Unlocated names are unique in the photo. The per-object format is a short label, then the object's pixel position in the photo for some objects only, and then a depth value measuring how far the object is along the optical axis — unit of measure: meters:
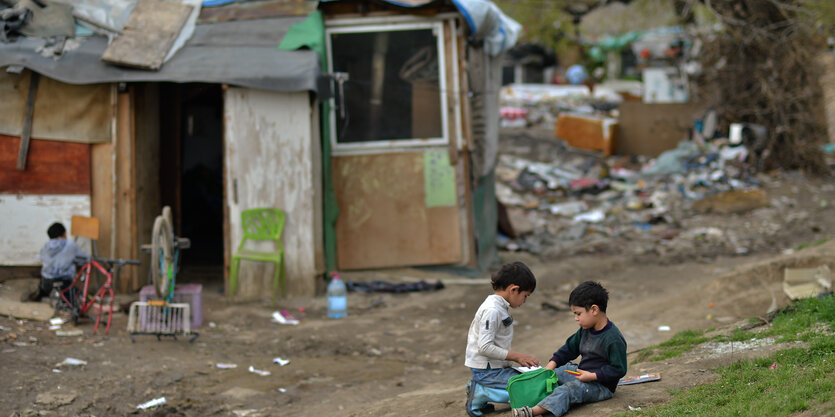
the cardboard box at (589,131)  18.22
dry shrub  15.30
